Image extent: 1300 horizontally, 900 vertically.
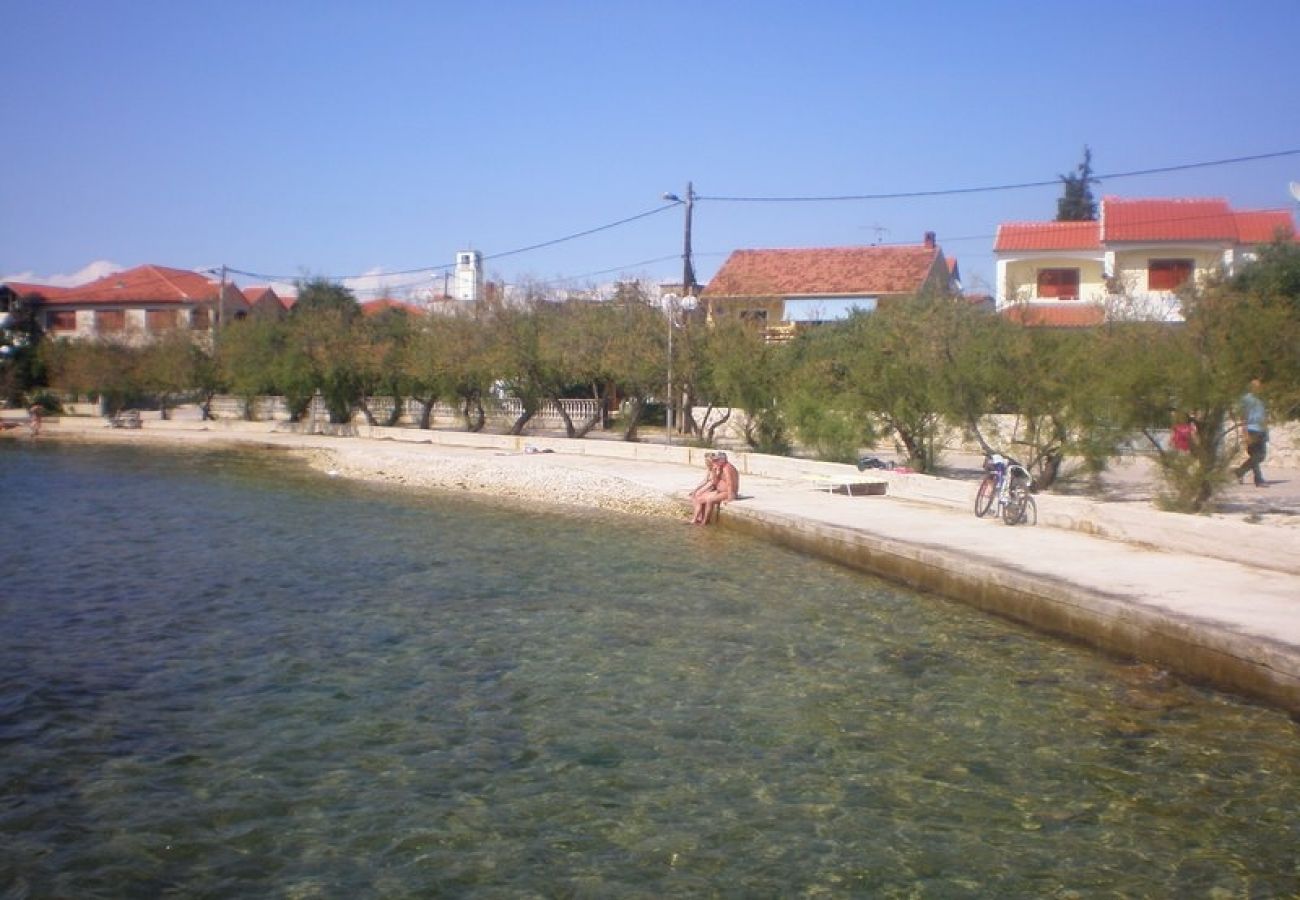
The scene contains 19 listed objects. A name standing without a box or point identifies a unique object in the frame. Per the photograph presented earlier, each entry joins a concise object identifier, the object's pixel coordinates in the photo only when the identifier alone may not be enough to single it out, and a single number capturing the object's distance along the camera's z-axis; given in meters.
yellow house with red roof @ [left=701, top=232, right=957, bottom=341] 51.78
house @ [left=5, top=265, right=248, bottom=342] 74.38
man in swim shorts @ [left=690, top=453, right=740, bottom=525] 23.11
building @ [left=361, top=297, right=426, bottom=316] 52.36
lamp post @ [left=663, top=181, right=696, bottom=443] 35.25
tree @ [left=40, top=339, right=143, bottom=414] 55.16
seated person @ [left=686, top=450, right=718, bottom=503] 23.39
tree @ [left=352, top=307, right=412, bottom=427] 44.19
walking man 17.92
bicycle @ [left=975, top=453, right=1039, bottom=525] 18.59
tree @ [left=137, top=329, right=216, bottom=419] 52.75
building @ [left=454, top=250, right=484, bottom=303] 75.90
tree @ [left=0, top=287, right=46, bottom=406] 61.84
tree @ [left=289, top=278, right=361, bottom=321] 64.69
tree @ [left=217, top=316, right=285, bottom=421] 48.31
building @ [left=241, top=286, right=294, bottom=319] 67.14
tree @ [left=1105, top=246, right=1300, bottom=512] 17.78
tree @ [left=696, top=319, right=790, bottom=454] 31.92
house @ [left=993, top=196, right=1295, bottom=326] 43.59
